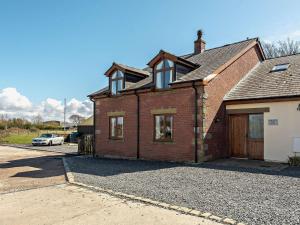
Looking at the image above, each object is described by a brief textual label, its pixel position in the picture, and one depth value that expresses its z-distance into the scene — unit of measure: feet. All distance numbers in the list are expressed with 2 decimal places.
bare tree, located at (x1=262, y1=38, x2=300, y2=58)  110.56
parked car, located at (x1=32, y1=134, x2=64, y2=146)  99.45
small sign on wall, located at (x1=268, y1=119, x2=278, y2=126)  40.81
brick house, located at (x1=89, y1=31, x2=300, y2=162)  42.01
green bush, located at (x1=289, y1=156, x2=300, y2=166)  37.80
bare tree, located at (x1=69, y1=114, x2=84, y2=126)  226.25
